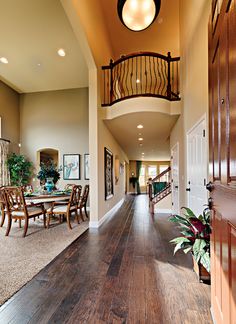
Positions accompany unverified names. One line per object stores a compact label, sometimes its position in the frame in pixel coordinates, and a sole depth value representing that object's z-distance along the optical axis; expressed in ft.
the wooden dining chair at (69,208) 13.93
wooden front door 3.27
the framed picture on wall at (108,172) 17.19
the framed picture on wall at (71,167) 22.57
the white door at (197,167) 9.45
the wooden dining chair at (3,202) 12.67
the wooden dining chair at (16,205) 12.14
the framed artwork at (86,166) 22.33
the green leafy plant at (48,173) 15.81
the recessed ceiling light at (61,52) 17.52
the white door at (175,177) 16.33
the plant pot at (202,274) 6.83
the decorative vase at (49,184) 15.90
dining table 13.26
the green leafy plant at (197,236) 6.51
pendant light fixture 9.65
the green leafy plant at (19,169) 21.65
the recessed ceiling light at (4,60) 18.42
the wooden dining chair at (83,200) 15.83
